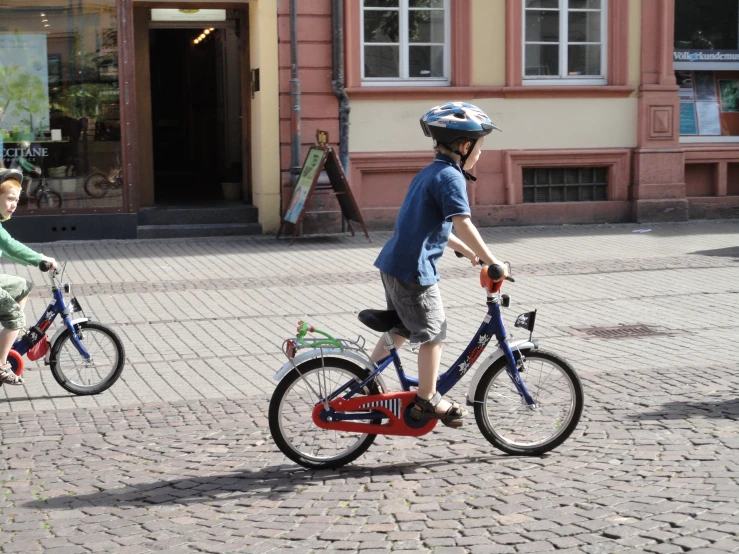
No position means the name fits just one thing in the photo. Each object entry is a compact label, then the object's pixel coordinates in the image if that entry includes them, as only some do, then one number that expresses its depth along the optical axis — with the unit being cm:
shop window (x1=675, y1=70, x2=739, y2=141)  1695
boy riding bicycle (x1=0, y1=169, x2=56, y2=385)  670
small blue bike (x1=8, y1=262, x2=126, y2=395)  703
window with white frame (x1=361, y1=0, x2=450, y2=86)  1535
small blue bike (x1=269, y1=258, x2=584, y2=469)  534
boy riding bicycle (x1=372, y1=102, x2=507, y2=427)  521
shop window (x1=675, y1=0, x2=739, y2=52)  1692
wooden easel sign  1409
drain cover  872
